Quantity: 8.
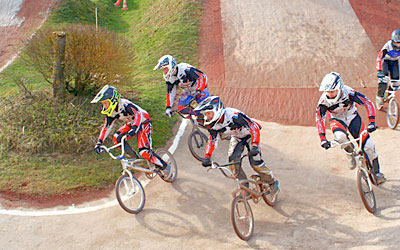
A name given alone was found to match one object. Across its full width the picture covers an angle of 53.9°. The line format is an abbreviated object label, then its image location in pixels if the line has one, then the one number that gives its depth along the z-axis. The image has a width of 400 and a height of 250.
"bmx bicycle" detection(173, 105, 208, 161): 9.96
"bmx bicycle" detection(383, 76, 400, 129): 10.99
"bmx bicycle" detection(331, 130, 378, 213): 7.10
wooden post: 10.78
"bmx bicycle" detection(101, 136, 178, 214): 7.67
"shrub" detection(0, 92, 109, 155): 10.18
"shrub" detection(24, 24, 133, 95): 11.21
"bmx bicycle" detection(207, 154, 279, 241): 6.57
